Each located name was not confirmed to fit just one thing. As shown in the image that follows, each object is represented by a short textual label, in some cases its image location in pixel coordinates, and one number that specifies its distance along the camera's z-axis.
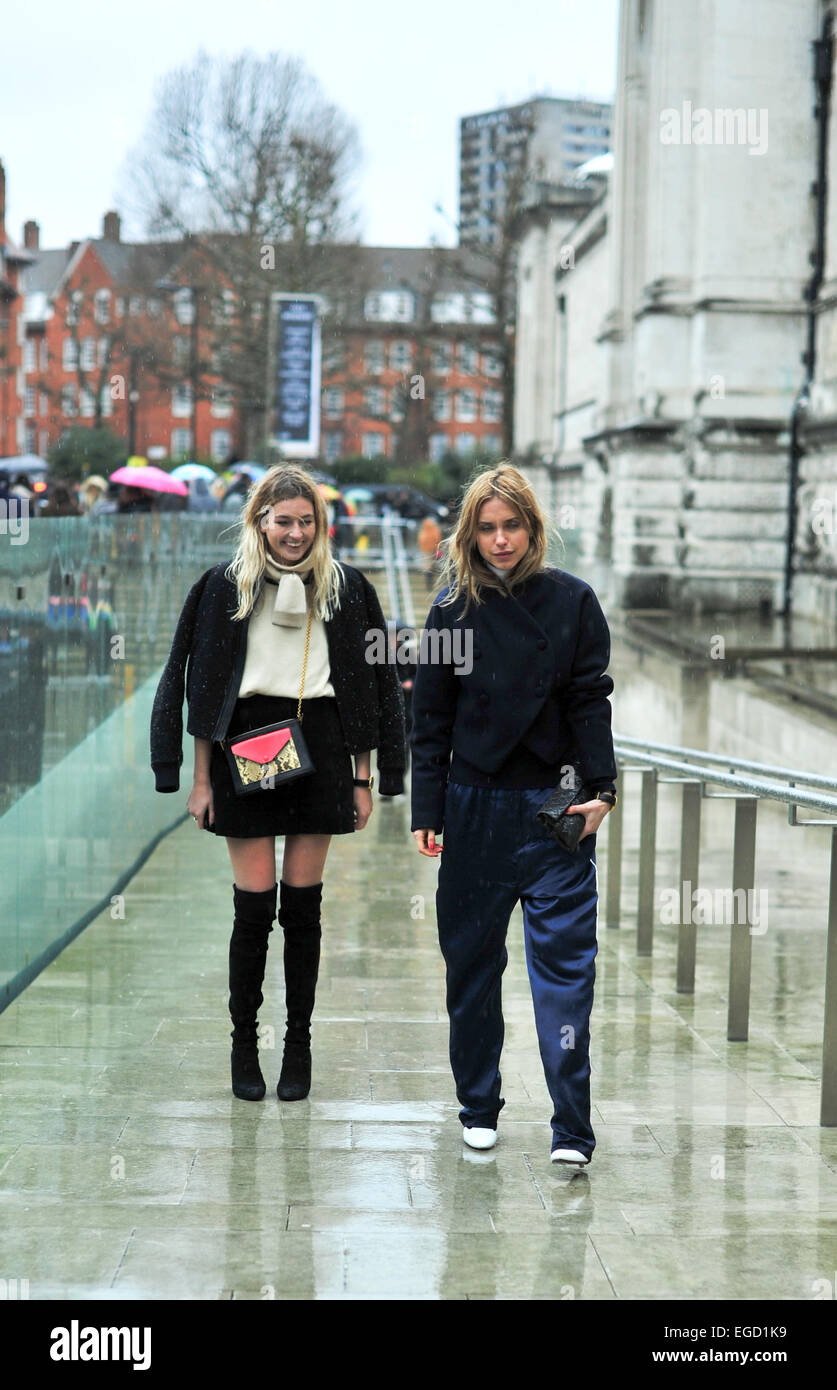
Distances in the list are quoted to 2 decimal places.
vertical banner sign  27.75
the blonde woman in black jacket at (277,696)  5.18
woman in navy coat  4.79
